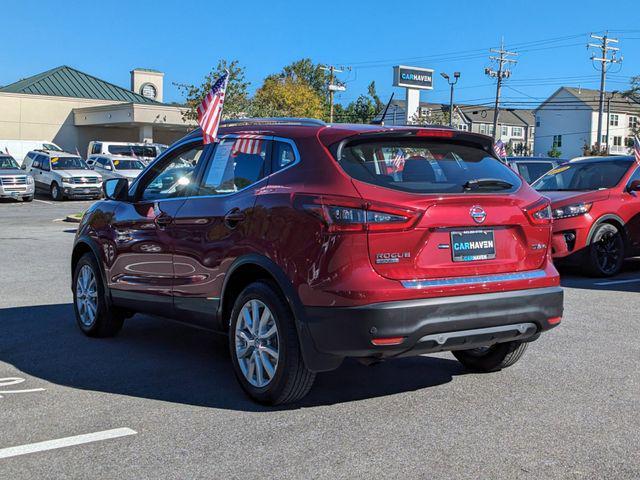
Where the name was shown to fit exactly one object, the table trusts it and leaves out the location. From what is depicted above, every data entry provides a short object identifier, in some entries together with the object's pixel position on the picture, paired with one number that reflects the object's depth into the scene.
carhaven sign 73.19
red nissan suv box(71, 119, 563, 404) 4.56
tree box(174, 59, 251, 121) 43.97
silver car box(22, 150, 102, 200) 31.64
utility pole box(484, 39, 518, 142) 68.94
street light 67.19
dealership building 48.31
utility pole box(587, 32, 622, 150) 62.28
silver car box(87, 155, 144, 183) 32.38
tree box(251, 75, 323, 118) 69.75
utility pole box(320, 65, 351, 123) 61.28
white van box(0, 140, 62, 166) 49.06
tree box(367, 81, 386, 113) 132.60
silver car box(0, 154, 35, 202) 30.11
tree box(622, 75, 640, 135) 93.06
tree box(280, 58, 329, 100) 105.75
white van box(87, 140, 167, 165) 35.44
